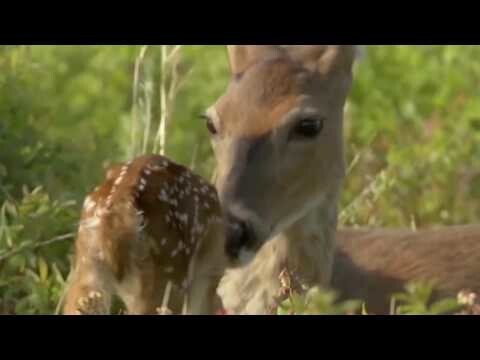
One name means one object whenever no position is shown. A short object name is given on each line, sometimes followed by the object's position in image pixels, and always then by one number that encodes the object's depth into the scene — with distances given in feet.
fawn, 30.01
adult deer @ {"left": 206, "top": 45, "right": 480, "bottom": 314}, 40.01
